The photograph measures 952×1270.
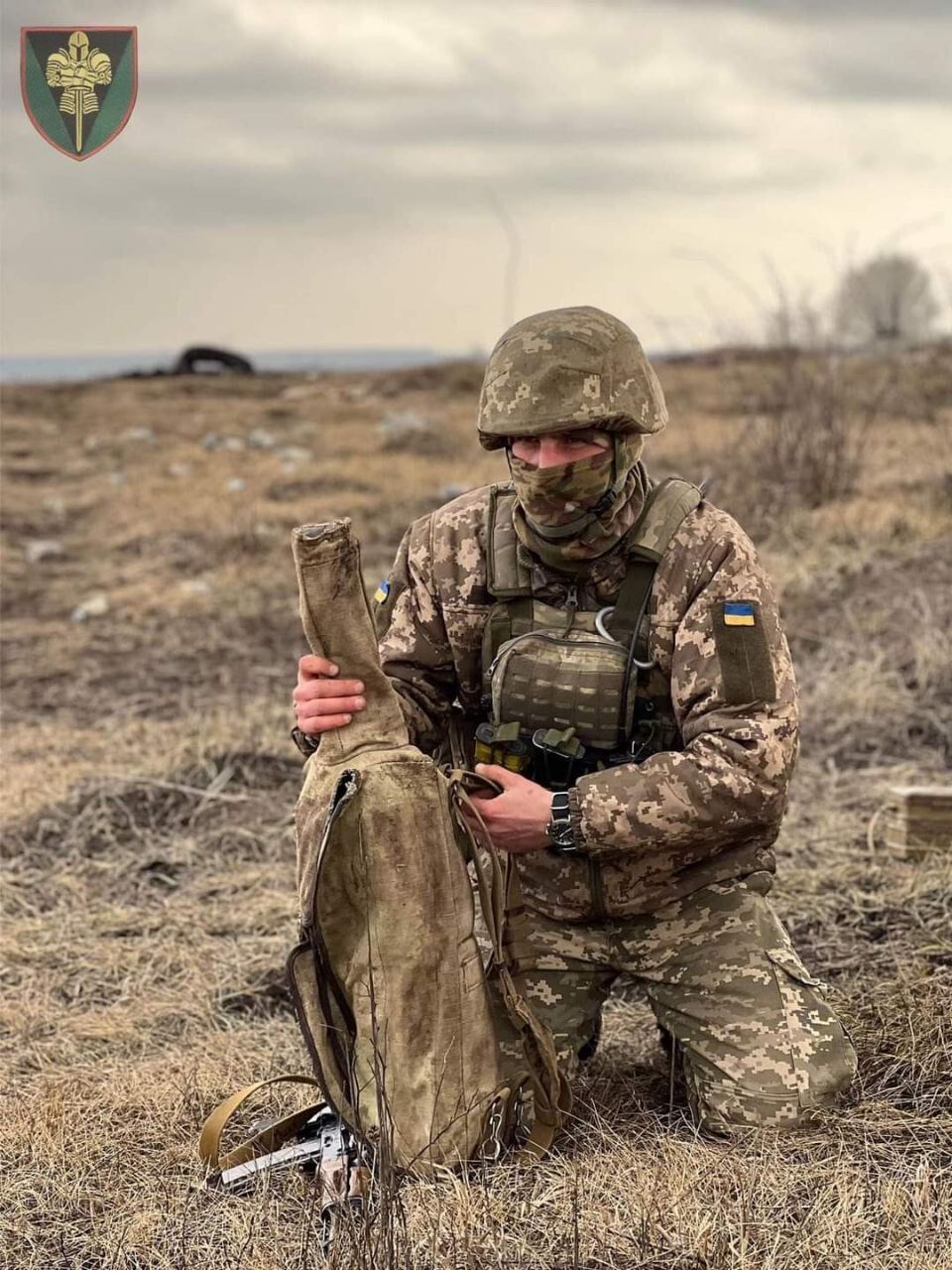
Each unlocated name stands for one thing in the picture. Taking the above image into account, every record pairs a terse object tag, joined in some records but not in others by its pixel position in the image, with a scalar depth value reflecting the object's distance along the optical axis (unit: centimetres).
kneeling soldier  291
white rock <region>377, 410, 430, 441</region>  1619
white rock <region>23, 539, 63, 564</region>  1158
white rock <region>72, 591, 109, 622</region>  956
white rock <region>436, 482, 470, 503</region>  1234
